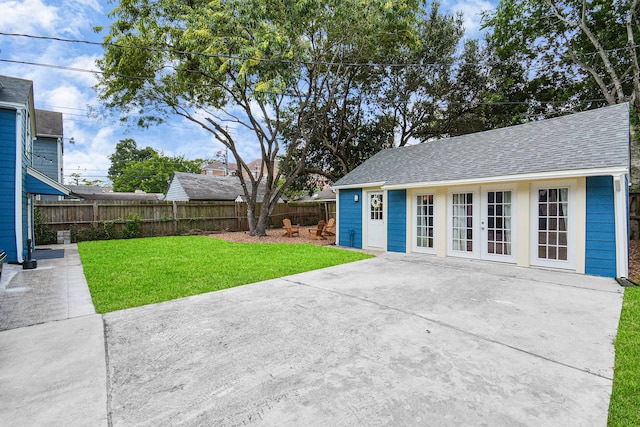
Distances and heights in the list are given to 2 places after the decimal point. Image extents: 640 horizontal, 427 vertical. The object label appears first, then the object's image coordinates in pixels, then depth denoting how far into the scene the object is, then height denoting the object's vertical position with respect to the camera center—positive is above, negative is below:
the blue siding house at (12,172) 7.21 +1.08
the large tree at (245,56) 9.77 +5.71
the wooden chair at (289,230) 13.76 -0.81
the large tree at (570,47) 12.02 +7.23
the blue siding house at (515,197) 5.88 +0.33
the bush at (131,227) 12.88 -0.57
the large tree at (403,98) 13.86 +5.87
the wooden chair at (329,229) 13.41 -0.76
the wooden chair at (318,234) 12.79 -0.93
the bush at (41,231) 11.16 -0.60
